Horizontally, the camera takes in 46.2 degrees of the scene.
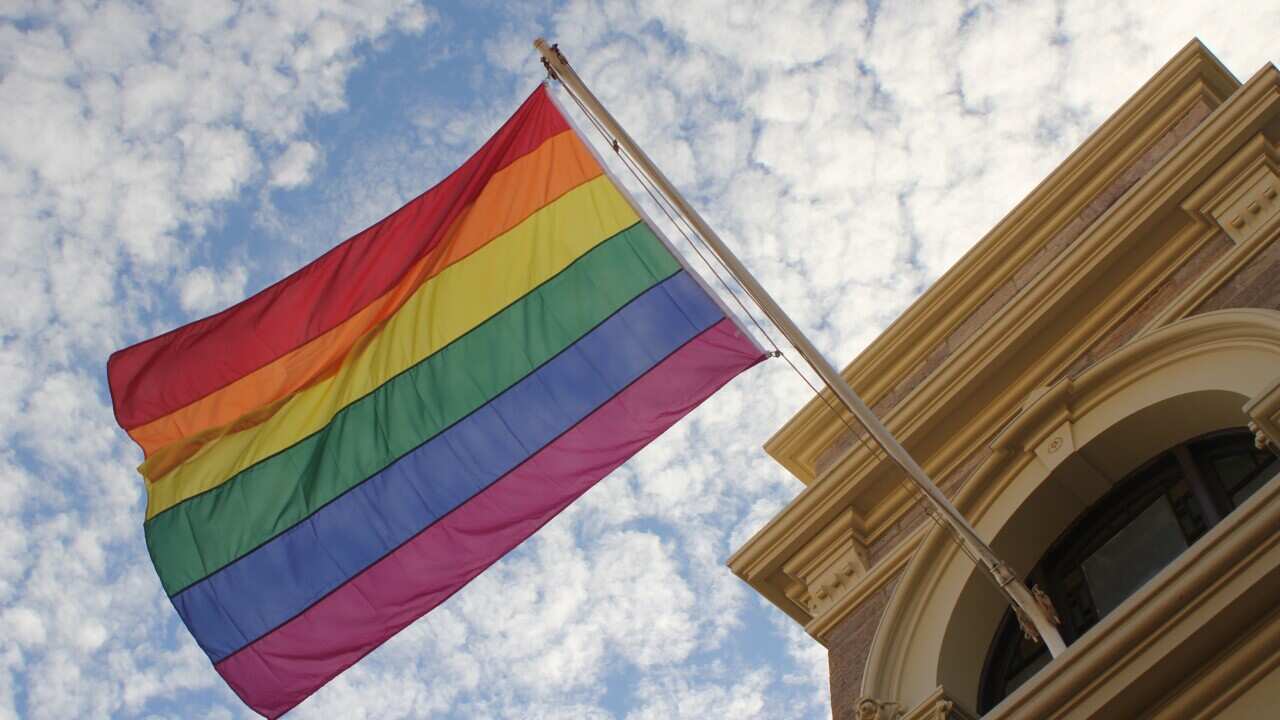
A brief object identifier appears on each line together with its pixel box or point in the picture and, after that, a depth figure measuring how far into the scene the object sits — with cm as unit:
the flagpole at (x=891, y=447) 844
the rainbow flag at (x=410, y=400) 957
